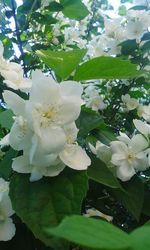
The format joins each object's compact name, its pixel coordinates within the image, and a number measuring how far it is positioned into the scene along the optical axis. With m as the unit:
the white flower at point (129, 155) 0.19
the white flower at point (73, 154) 0.15
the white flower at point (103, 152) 0.19
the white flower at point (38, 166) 0.15
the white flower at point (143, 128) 0.19
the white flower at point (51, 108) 0.14
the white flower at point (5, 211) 0.16
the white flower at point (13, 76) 0.19
